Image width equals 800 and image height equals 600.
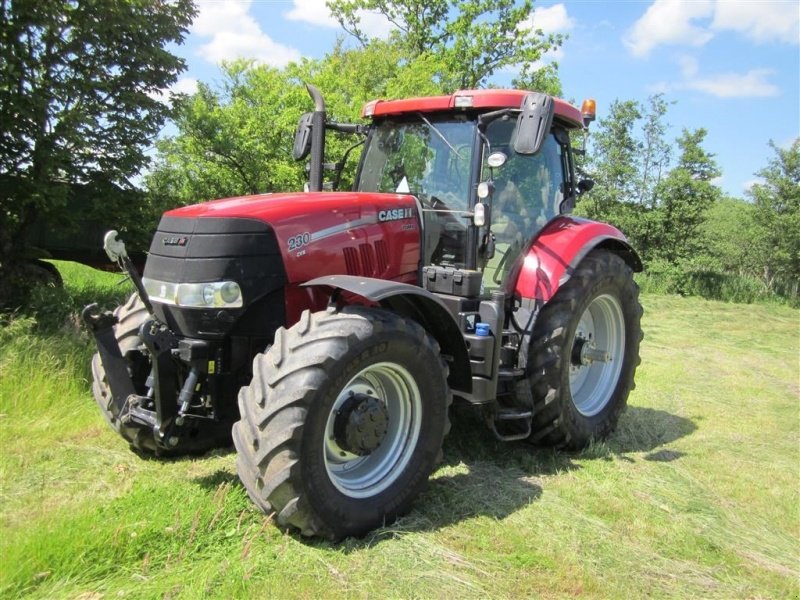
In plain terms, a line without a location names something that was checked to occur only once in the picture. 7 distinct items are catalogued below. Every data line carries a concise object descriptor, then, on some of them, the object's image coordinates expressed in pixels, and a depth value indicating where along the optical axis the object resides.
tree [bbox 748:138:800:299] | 19.89
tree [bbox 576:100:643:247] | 21.00
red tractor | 2.86
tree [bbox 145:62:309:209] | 12.28
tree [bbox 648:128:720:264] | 19.92
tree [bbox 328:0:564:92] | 22.19
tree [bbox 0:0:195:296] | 6.36
